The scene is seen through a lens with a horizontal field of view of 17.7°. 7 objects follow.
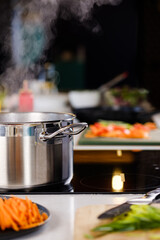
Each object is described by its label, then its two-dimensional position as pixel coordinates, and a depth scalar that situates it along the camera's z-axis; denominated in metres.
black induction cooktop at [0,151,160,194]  1.25
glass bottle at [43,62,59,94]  5.96
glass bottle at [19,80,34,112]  3.15
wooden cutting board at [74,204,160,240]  0.90
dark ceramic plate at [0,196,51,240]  0.93
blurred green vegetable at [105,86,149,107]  3.84
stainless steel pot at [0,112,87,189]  1.18
